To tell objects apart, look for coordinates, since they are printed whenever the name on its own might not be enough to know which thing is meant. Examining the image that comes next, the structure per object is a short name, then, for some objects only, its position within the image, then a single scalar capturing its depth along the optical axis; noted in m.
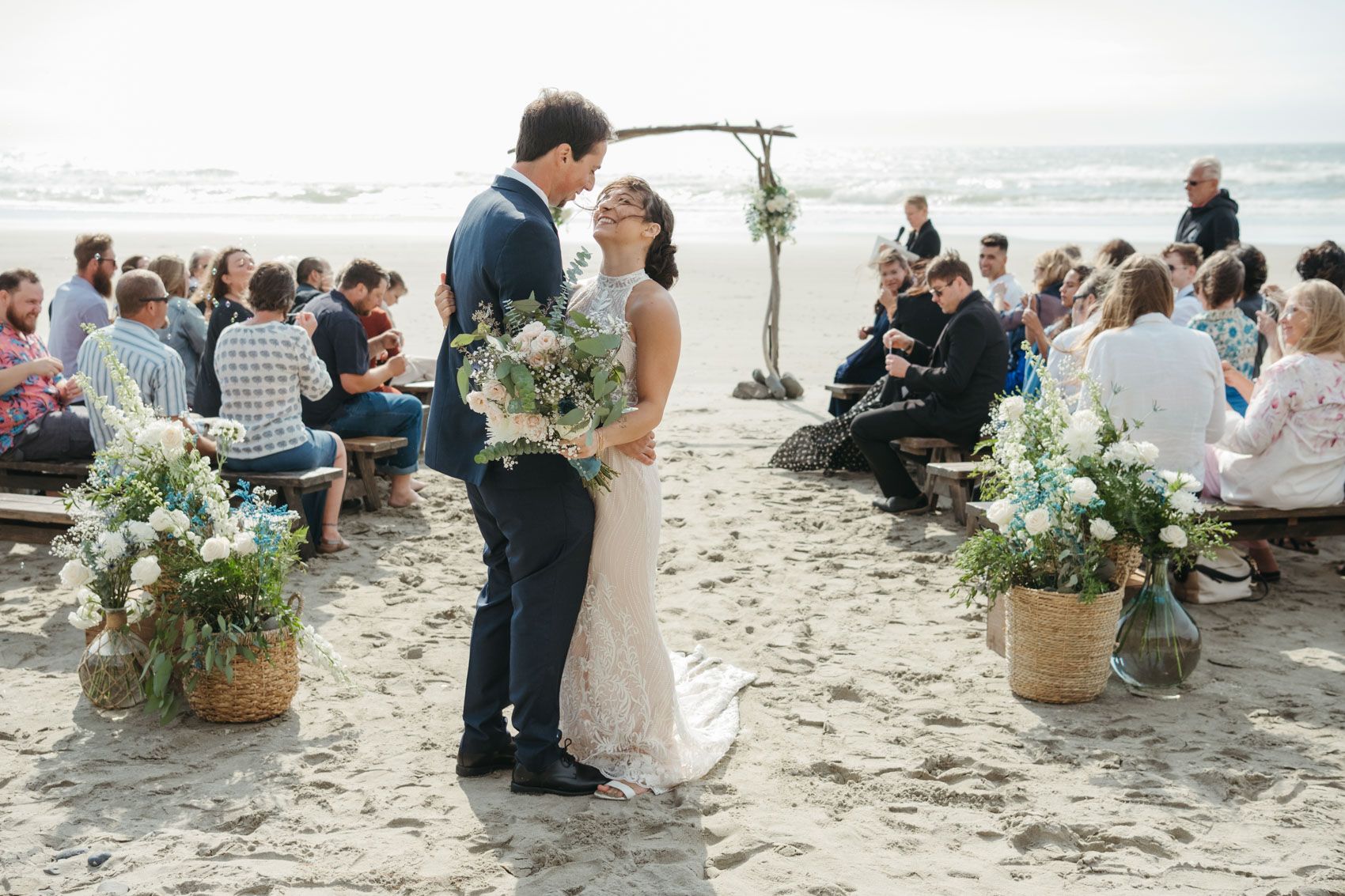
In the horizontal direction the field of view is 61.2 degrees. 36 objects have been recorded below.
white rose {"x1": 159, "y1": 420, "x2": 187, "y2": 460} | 4.46
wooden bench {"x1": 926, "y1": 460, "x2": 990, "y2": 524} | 6.85
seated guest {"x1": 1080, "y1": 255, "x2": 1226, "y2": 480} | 5.58
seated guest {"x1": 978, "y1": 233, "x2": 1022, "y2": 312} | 9.61
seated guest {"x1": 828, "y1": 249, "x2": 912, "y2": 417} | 8.89
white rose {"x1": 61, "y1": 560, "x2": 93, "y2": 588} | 4.37
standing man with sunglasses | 9.55
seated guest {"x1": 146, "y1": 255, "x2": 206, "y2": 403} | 7.51
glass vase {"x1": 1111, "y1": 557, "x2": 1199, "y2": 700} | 4.74
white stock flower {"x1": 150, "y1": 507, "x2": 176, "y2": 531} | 4.35
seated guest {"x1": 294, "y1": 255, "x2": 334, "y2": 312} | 8.40
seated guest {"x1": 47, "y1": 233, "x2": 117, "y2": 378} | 7.75
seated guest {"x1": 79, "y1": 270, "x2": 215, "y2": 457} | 5.93
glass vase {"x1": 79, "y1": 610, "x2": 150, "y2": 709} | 4.41
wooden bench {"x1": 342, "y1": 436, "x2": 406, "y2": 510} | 7.36
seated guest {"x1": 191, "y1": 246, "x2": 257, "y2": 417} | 6.89
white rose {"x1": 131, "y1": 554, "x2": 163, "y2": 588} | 4.23
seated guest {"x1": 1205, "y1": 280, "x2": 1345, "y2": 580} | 5.75
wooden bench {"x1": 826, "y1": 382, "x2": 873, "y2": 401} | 8.93
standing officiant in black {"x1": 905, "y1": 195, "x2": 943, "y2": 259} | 11.24
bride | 3.68
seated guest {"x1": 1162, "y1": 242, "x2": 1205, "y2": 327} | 7.83
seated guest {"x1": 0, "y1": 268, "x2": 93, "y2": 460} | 6.69
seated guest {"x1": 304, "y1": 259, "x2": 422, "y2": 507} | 7.18
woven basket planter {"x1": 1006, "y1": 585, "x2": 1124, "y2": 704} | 4.55
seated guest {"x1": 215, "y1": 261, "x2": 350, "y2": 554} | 6.25
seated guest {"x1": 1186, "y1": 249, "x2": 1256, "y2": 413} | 6.88
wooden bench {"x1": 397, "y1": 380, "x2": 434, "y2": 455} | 8.84
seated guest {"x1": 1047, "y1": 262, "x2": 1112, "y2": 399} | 7.14
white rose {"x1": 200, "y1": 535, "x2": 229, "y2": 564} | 4.26
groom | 3.47
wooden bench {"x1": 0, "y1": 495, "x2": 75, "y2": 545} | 5.60
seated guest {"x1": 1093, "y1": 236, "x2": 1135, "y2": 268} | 8.34
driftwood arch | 11.51
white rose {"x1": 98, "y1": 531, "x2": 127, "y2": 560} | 4.36
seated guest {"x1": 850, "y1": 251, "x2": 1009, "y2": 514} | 7.31
